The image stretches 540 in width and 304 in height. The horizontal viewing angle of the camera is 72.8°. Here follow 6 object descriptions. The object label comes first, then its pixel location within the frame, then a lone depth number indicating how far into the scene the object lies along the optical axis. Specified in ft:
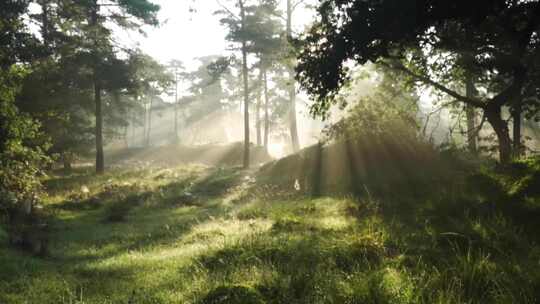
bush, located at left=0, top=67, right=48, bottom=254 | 32.37
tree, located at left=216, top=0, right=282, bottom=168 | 88.28
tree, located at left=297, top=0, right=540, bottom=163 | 22.58
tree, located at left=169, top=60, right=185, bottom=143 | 194.80
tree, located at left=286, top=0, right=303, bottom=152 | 103.14
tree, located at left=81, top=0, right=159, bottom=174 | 70.13
